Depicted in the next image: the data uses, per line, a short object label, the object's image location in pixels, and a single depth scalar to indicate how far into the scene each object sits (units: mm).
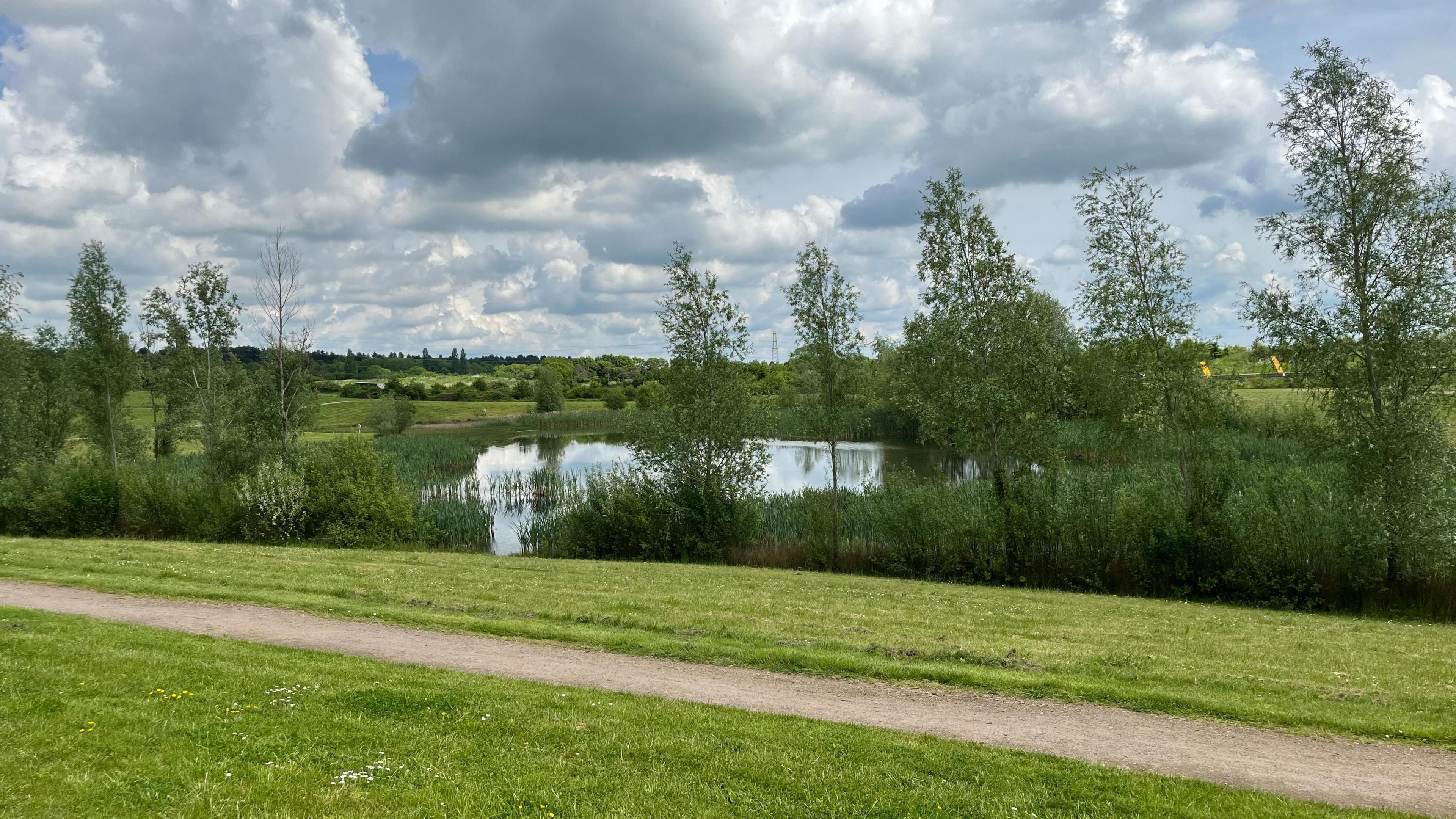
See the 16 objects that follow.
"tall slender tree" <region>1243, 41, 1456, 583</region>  16359
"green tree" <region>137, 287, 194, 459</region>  28453
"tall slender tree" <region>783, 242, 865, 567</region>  22766
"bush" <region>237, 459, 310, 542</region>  23188
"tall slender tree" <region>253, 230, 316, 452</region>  25344
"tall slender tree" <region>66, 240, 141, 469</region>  26297
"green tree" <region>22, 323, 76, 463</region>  29781
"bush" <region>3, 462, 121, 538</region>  24641
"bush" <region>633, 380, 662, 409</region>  24578
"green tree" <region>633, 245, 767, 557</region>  23781
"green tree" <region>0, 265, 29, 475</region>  26562
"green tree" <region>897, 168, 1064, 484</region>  20375
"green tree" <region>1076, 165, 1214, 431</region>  19234
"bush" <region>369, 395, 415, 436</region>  73500
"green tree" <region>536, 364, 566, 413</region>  102875
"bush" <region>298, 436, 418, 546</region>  23422
